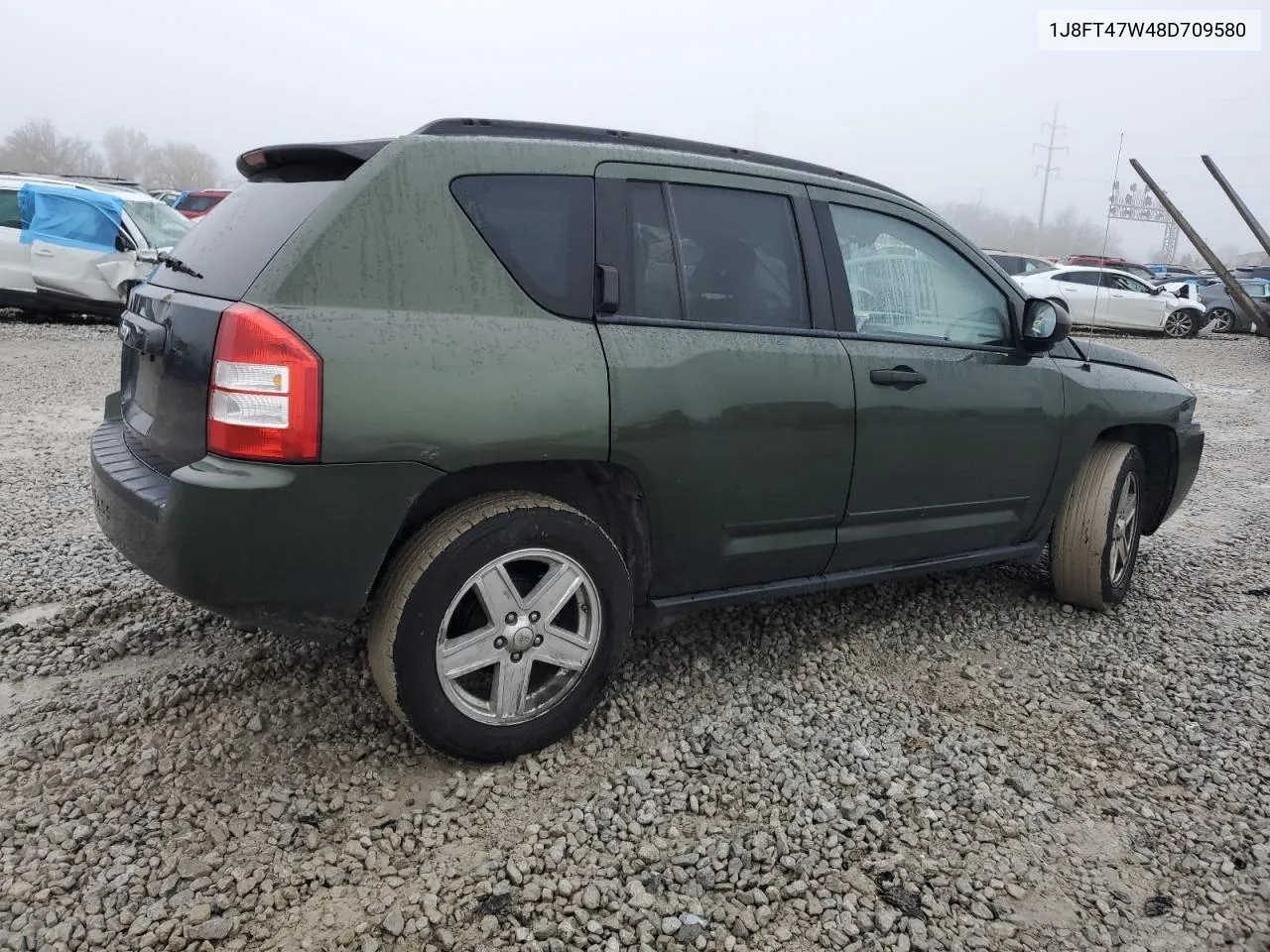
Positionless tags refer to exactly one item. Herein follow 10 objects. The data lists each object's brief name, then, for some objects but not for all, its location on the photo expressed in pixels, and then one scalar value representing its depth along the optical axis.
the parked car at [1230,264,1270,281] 23.38
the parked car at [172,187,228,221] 19.19
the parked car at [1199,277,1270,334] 21.97
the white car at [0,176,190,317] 11.92
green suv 2.33
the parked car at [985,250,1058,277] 20.17
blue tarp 11.91
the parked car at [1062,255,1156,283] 23.28
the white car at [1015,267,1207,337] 19.78
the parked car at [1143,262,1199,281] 30.19
